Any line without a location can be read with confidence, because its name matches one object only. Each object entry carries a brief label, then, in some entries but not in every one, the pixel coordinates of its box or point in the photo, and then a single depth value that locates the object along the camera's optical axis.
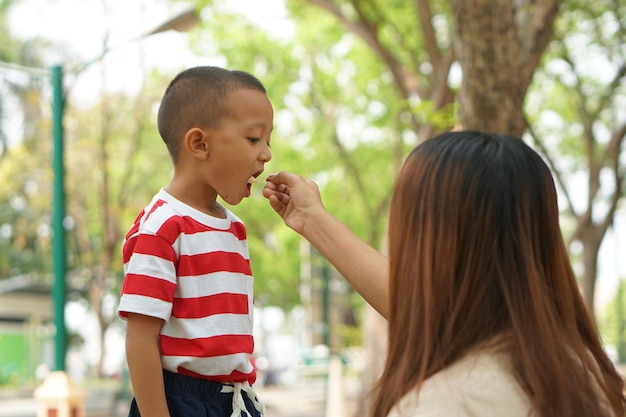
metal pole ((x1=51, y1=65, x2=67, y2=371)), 9.77
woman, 1.71
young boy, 2.40
